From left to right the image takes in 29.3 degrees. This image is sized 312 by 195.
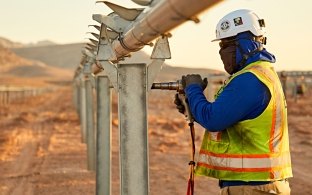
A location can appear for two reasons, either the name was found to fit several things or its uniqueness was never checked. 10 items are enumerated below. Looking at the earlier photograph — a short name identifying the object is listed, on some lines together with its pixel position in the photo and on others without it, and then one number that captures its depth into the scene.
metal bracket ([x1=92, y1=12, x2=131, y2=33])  4.86
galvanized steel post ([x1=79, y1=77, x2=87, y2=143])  16.41
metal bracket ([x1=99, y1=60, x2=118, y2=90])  4.57
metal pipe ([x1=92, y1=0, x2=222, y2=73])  2.94
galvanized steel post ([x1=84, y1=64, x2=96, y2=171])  11.31
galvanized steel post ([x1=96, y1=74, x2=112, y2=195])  7.54
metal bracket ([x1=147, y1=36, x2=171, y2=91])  4.38
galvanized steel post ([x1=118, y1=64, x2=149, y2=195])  4.45
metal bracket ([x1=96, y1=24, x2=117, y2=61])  4.78
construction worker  3.51
